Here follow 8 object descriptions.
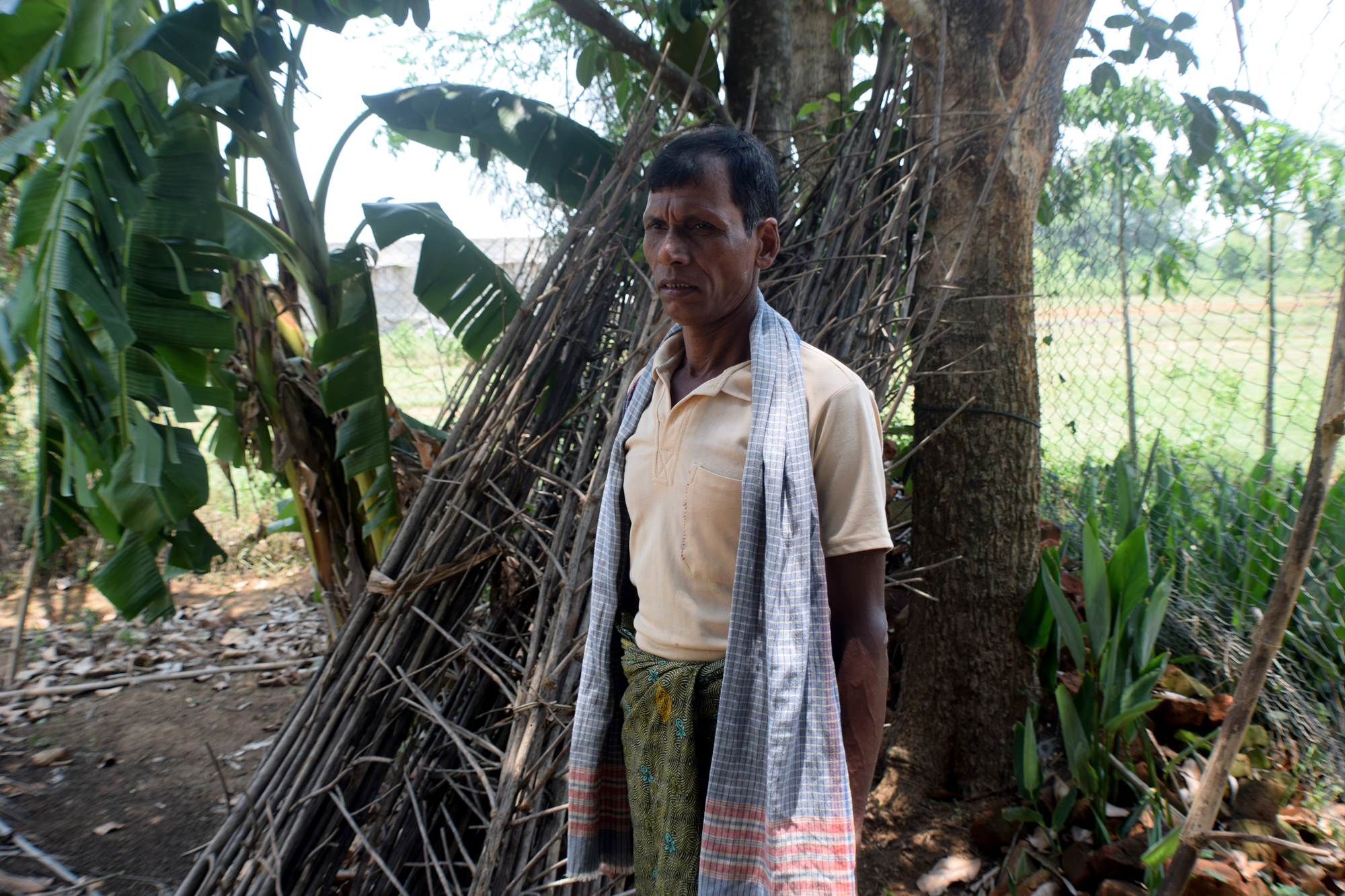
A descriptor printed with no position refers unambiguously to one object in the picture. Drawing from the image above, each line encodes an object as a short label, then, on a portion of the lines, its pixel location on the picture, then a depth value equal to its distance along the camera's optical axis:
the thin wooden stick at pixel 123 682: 4.10
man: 1.07
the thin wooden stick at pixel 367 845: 1.86
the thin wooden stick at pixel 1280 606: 1.16
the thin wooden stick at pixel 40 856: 2.82
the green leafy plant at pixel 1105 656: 2.16
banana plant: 2.15
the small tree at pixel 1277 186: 2.32
